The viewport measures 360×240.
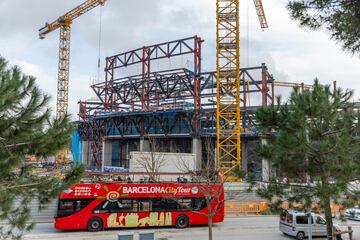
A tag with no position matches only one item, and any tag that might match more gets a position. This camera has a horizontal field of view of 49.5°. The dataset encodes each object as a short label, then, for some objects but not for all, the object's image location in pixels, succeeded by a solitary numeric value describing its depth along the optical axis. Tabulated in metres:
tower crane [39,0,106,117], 93.81
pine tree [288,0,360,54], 7.99
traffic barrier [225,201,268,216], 34.59
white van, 22.45
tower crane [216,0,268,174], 48.59
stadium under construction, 63.84
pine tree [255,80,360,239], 13.05
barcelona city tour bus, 23.66
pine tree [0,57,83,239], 8.66
